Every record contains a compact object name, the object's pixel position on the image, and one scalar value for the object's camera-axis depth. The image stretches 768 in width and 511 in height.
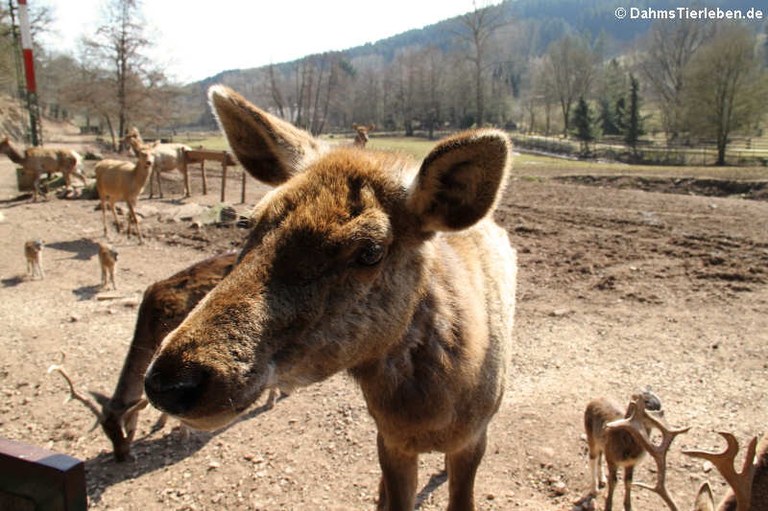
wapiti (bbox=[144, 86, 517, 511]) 1.82
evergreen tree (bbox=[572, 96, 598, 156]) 54.09
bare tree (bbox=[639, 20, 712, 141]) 58.78
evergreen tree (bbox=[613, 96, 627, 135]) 54.95
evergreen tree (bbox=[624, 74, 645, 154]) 49.97
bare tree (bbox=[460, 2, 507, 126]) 45.31
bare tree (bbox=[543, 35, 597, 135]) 71.81
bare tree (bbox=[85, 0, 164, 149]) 35.12
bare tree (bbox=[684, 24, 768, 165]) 36.94
